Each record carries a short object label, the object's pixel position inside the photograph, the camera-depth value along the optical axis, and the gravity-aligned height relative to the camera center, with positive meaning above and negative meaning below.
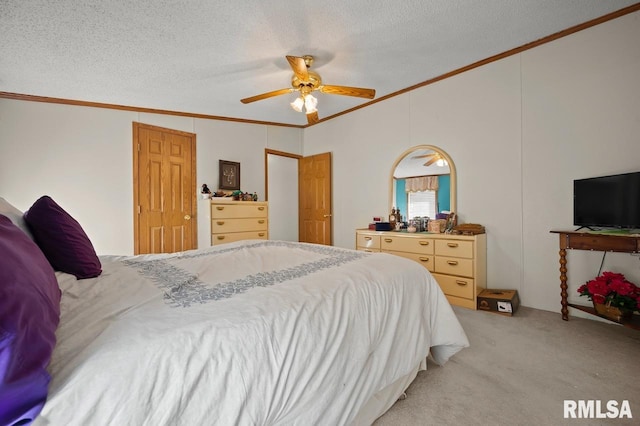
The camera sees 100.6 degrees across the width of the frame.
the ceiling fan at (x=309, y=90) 2.66 +1.24
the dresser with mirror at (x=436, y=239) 2.84 -0.34
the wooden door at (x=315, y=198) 4.84 +0.25
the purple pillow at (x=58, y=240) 1.25 -0.14
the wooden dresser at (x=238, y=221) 3.71 -0.13
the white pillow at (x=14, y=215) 1.19 -0.02
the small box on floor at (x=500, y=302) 2.59 -0.90
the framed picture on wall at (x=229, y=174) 4.29 +0.61
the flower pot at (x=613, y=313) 2.02 -0.78
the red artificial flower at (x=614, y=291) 2.02 -0.63
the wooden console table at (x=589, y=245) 2.00 -0.27
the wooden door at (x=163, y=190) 3.65 +0.31
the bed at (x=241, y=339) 0.63 -0.40
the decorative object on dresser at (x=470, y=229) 2.96 -0.19
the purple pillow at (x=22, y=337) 0.49 -0.26
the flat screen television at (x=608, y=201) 2.09 +0.09
